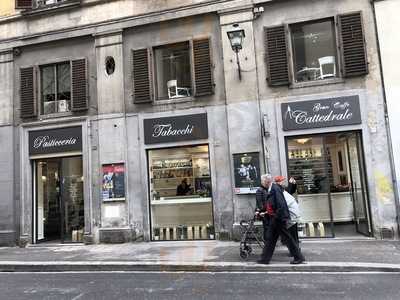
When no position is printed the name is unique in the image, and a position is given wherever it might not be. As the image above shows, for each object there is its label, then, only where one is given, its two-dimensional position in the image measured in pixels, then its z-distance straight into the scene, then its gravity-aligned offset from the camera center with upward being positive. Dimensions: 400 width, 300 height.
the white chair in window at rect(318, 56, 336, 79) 12.11 +3.54
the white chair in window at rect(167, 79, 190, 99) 13.33 +3.45
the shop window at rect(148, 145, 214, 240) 12.91 +0.25
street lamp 11.56 +4.33
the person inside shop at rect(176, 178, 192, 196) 13.13 +0.40
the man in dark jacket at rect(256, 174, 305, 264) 8.85 -0.60
